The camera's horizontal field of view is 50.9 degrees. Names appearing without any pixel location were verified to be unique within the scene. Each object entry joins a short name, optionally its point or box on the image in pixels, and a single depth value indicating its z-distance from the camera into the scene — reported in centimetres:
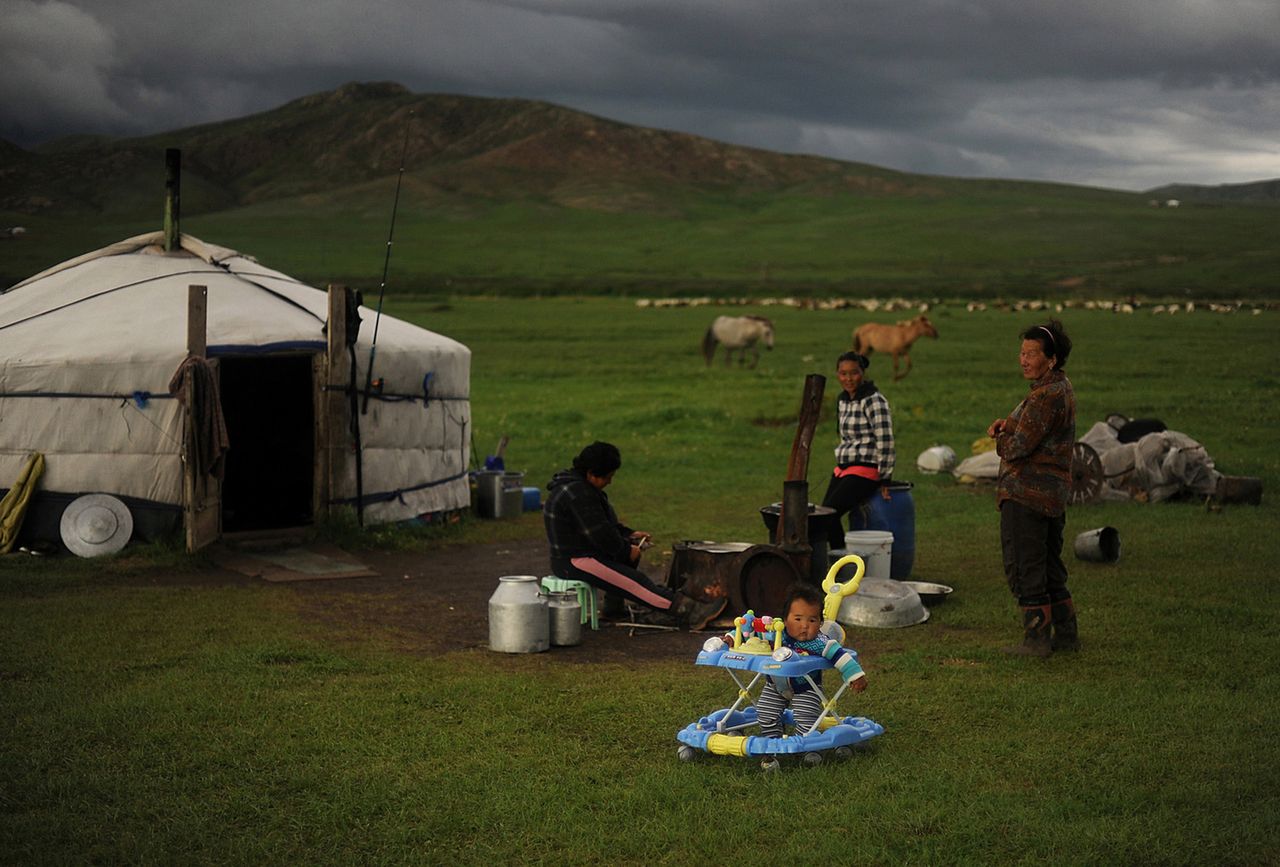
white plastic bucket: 805
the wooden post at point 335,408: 1028
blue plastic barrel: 843
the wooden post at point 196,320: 943
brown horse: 2461
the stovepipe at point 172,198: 1152
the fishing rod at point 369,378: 1055
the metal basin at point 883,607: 742
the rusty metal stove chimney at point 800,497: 729
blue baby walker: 494
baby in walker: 501
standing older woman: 635
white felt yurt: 986
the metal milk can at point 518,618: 693
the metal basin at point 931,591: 799
